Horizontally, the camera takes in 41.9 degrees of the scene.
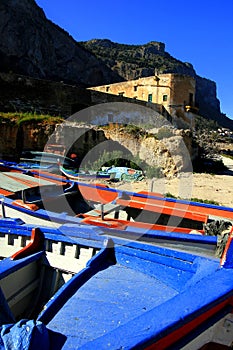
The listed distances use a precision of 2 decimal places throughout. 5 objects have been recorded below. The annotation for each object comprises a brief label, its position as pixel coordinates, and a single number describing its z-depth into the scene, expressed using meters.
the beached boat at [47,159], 13.44
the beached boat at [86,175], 10.72
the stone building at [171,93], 28.20
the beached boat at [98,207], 4.78
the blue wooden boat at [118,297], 1.77
